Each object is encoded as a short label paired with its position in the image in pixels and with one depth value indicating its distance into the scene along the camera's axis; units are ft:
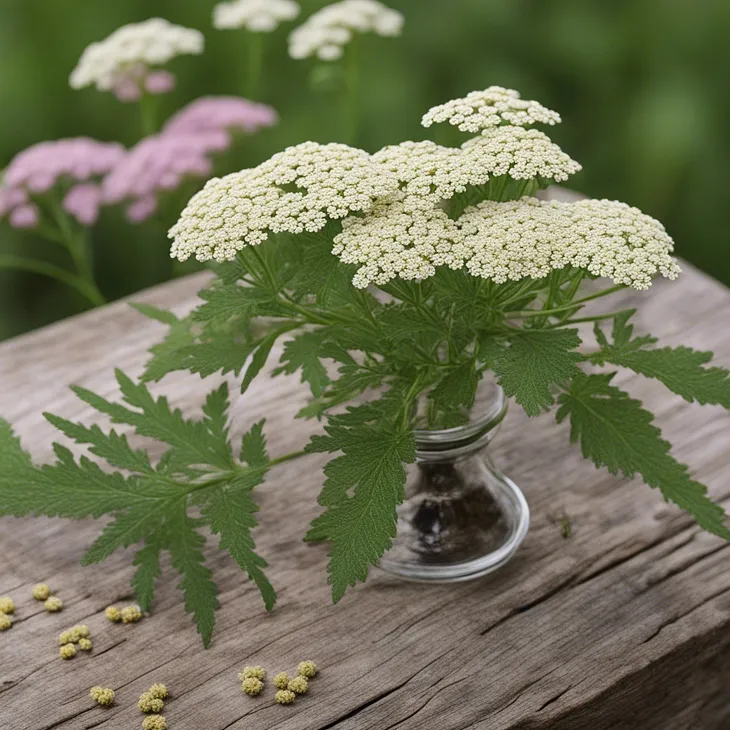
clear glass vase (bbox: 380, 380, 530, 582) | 2.87
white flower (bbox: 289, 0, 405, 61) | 3.52
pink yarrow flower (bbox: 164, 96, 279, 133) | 3.71
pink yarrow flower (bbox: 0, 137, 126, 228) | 3.61
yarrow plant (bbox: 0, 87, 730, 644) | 2.53
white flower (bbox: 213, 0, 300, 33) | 3.63
